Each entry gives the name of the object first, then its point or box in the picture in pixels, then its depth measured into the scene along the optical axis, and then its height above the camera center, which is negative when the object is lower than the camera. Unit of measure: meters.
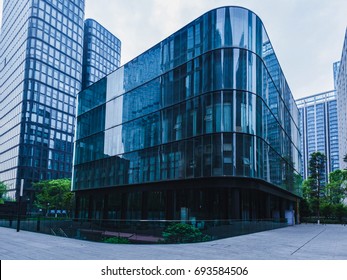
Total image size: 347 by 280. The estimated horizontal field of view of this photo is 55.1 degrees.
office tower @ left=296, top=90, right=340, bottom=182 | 181.25 +38.19
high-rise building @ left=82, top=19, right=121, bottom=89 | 125.12 +54.27
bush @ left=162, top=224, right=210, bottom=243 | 18.78 -2.30
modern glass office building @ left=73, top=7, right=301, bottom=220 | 30.45 +6.79
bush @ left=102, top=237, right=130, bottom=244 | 19.14 -2.77
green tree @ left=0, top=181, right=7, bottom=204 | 72.43 +0.46
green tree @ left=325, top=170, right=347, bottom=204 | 80.00 +1.93
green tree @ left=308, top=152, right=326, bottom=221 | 71.00 +4.56
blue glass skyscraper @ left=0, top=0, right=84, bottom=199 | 95.38 +31.30
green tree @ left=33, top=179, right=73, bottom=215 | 74.40 -0.82
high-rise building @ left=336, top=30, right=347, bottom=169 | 108.22 +33.15
